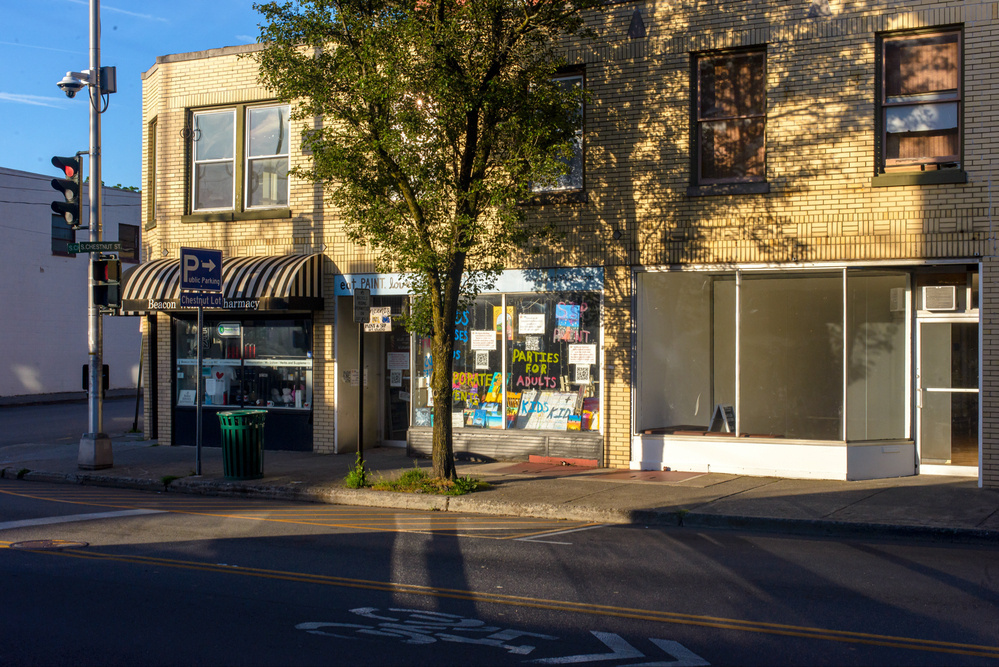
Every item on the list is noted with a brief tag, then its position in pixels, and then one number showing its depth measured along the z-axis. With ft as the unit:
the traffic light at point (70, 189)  48.65
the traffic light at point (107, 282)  49.65
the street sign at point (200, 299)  45.89
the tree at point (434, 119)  37.68
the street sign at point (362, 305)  42.34
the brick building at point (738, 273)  41.52
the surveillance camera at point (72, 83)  50.21
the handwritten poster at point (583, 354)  48.03
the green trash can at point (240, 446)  44.73
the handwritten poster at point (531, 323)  49.57
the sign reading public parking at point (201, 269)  45.29
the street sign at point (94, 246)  48.73
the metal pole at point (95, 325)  48.98
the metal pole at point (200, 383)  45.73
